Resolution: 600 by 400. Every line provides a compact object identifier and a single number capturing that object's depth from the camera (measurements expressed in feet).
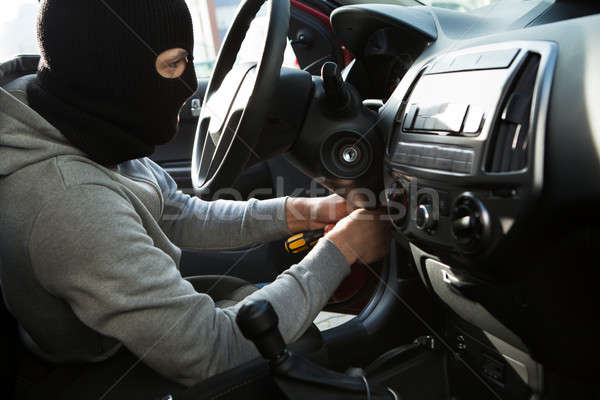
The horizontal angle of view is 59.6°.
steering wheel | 2.82
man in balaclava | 2.44
